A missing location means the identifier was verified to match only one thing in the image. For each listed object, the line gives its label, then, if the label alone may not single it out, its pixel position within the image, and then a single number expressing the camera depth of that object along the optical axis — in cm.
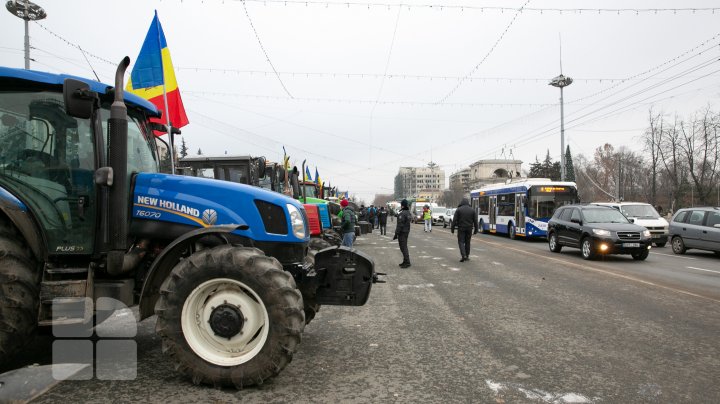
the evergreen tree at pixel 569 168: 8779
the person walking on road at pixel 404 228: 1218
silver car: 1495
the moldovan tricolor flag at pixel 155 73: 902
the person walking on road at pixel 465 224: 1339
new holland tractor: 363
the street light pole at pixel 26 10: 1761
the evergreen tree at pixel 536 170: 7731
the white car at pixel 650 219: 1889
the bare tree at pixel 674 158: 4319
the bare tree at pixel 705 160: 3884
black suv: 1357
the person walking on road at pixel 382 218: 2791
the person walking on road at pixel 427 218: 3053
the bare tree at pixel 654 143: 4572
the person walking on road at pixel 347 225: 1370
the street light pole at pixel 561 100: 3865
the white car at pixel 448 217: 3990
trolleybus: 2245
